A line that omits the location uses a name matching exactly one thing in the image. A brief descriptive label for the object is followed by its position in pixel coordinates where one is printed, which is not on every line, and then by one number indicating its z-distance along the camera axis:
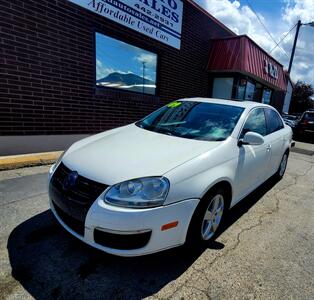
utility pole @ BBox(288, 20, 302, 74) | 18.87
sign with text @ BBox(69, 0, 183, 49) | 5.75
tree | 40.78
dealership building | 4.71
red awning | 8.95
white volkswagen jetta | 1.92
